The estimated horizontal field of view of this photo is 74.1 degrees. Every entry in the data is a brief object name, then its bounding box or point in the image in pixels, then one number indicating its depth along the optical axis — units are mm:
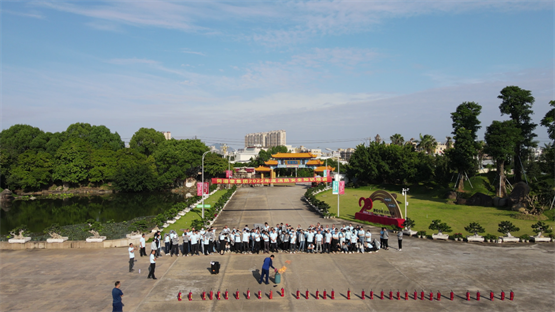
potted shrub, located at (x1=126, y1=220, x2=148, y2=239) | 23666
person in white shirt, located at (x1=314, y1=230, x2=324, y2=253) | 21109
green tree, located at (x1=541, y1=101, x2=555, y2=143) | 39209
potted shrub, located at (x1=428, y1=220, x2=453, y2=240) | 25144
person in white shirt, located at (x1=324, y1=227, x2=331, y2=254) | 21094
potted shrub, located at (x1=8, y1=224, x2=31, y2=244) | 22428
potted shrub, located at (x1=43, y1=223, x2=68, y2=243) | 22473
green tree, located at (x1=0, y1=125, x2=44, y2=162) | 73938
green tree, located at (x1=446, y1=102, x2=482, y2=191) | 49812
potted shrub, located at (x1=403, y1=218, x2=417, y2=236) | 26453
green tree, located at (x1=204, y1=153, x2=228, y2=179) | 79562
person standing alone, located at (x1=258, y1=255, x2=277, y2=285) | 15781
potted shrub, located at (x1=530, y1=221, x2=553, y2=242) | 24375
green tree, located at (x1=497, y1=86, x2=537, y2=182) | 48625
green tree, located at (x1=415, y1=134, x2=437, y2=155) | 74688
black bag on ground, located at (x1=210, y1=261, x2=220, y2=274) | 17266
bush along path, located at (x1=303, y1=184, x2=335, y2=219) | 35581
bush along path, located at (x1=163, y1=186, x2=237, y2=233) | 30234
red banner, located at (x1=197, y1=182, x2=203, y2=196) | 38784
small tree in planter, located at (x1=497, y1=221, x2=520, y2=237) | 24969
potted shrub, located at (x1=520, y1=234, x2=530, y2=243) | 24433
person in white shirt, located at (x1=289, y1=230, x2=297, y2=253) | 21062
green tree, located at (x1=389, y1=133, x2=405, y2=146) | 83562
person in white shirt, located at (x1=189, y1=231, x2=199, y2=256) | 20489
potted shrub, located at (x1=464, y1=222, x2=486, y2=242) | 24484
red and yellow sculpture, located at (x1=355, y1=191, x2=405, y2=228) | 29047
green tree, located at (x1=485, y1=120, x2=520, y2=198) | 44688
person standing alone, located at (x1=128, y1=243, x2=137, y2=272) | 17328
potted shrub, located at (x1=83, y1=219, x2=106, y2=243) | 22500
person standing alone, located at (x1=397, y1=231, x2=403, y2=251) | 21675
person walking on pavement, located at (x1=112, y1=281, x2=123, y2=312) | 11461
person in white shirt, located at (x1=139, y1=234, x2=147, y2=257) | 19817
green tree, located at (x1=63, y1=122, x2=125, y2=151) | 82875
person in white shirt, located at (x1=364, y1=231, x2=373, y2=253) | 21452
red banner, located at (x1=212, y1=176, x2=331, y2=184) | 42962
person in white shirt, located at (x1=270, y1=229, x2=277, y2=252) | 20748
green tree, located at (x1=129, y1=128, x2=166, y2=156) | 87844
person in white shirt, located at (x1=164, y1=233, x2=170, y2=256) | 20594
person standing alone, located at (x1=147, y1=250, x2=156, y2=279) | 16484
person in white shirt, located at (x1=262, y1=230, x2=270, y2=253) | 20844
